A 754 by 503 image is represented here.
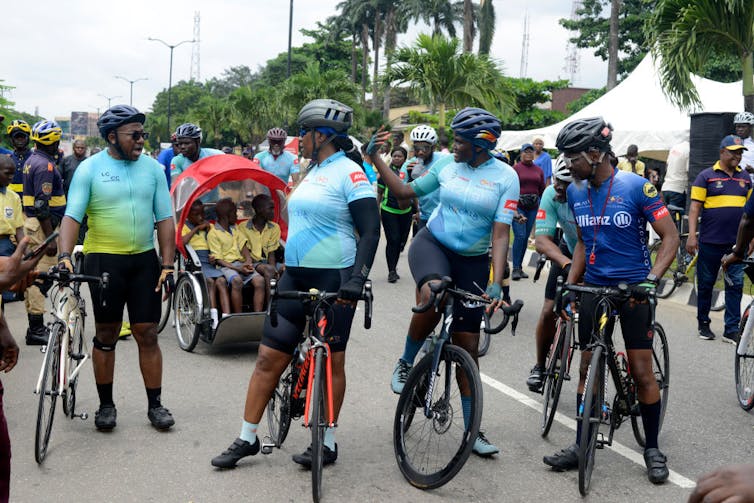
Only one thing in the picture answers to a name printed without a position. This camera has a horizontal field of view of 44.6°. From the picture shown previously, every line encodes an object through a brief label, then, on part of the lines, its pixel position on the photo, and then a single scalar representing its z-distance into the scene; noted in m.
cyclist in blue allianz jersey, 5.20
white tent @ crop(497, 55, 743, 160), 19.23
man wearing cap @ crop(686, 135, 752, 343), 9.27
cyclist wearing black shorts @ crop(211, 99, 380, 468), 5.17
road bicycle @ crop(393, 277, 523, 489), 5.03
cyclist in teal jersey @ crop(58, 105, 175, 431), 5.88
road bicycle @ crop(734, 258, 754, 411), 6.75
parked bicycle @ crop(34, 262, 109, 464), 5.40
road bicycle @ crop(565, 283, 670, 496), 4.96
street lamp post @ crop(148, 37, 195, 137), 73.39
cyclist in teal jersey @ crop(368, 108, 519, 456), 5.55
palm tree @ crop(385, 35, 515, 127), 25.06
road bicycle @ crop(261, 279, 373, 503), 4.82
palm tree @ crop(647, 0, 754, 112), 14.73
